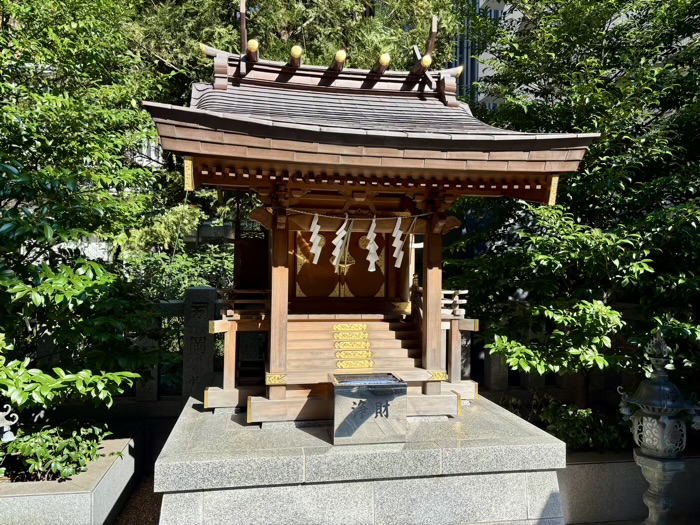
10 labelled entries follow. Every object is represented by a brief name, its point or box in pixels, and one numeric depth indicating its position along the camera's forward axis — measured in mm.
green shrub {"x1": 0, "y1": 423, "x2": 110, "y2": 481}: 5066
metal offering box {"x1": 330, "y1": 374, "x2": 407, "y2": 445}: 4805
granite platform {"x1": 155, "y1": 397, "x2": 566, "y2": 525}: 4285
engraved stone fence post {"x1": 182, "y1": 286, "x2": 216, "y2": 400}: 7109
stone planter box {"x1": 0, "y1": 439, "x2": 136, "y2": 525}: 4691
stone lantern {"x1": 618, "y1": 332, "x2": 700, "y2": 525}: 5031
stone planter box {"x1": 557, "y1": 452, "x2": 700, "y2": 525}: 6012
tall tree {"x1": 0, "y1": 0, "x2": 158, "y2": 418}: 4438
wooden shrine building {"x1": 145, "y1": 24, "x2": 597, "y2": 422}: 4531
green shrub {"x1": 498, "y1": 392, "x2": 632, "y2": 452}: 6344
